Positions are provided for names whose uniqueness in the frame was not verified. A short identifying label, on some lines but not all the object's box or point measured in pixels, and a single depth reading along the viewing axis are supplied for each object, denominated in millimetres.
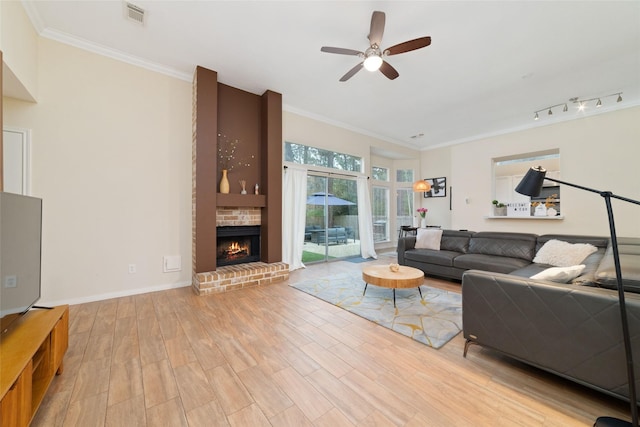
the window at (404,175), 7602
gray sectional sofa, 1359
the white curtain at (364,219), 6113
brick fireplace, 3365
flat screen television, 1384
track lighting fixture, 4063
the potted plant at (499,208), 5695
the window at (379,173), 7129
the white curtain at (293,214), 4758
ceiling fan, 2332
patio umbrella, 5352
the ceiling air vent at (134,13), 2484
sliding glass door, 5371
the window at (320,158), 4938
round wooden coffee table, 2838
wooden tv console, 1049
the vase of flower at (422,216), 6480
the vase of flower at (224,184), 3854
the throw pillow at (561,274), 1744
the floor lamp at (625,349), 1184
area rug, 2350
